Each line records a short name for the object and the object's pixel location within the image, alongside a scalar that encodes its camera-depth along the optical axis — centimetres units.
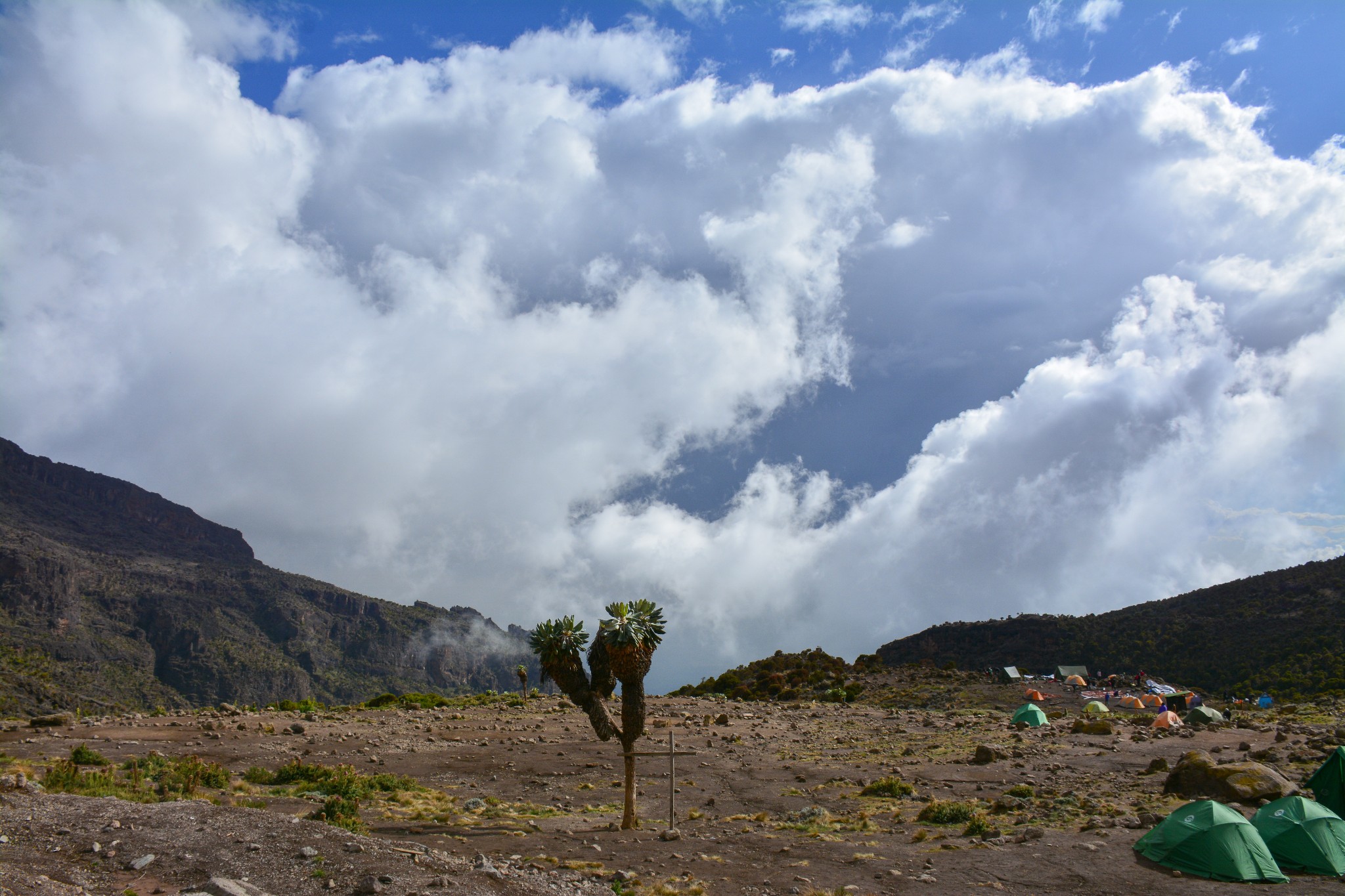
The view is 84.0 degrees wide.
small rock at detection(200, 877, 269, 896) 1183
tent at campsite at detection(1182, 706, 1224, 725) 4444
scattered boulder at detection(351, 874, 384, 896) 1267
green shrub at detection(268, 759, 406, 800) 2419
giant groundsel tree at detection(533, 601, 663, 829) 2441
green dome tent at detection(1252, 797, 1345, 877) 1698
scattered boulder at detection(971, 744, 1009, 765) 3366
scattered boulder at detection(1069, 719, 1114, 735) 4181
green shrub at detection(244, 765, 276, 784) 2548
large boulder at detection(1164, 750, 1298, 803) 2289
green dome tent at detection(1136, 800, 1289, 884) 1666
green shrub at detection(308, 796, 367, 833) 1848
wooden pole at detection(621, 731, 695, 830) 2227
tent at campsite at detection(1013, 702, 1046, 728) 4731
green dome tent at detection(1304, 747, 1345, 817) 2102
